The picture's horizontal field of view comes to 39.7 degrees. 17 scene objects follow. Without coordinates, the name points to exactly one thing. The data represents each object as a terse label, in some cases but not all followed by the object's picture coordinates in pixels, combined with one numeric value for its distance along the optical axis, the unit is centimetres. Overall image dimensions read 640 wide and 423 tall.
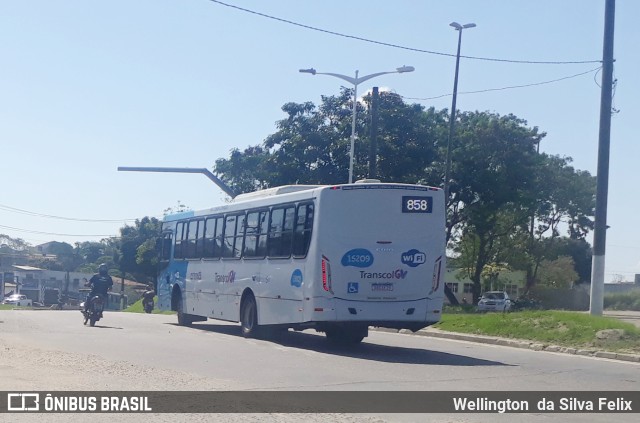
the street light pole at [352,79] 3441
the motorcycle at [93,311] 2520
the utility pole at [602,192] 2131
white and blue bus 1756
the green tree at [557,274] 7194
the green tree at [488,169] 4731
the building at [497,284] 7562
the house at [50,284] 7819
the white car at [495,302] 5225
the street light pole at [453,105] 3656
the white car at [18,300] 6556
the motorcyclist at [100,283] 2582
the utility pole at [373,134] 3119
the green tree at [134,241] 7770
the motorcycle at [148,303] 4183
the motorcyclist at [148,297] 4181
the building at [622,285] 8194
